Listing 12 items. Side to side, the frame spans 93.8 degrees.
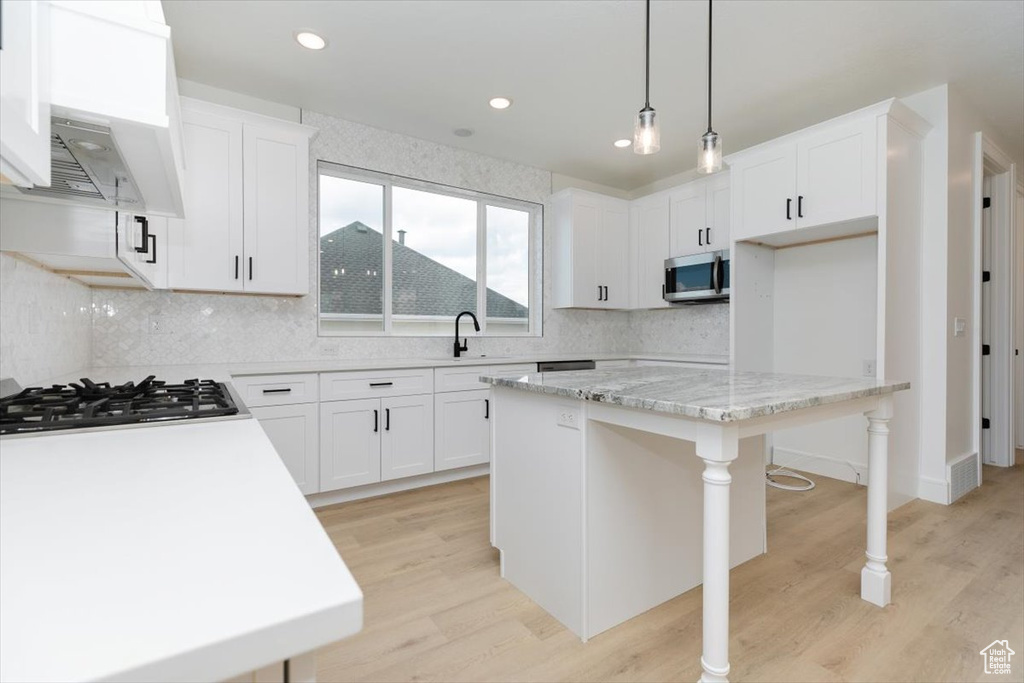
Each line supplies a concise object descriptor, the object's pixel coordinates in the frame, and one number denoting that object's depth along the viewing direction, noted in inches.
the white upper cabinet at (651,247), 184.4
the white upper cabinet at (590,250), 183.0
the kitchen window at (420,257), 146.5
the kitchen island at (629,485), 57.1
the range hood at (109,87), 29.9
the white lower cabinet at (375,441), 121.9
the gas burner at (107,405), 43.6
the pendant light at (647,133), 78.3
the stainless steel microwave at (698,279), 159.5
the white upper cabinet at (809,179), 118.3
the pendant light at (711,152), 84.8
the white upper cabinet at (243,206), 113.0
